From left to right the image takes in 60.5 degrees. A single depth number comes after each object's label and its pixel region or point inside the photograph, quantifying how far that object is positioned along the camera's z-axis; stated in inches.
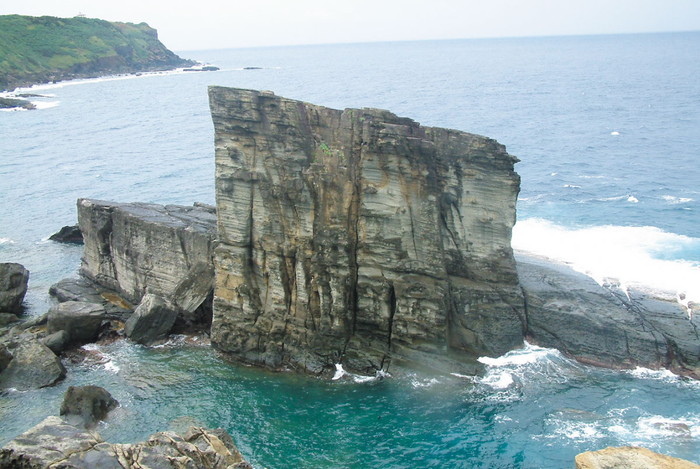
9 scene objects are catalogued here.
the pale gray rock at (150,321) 1496.1
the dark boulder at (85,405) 1175.6
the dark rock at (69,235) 2250.2
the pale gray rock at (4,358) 1334.9
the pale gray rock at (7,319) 1617.7
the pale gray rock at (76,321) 1496.1
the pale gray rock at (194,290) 1563.7
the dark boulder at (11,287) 1667.1
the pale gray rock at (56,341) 1440.7
